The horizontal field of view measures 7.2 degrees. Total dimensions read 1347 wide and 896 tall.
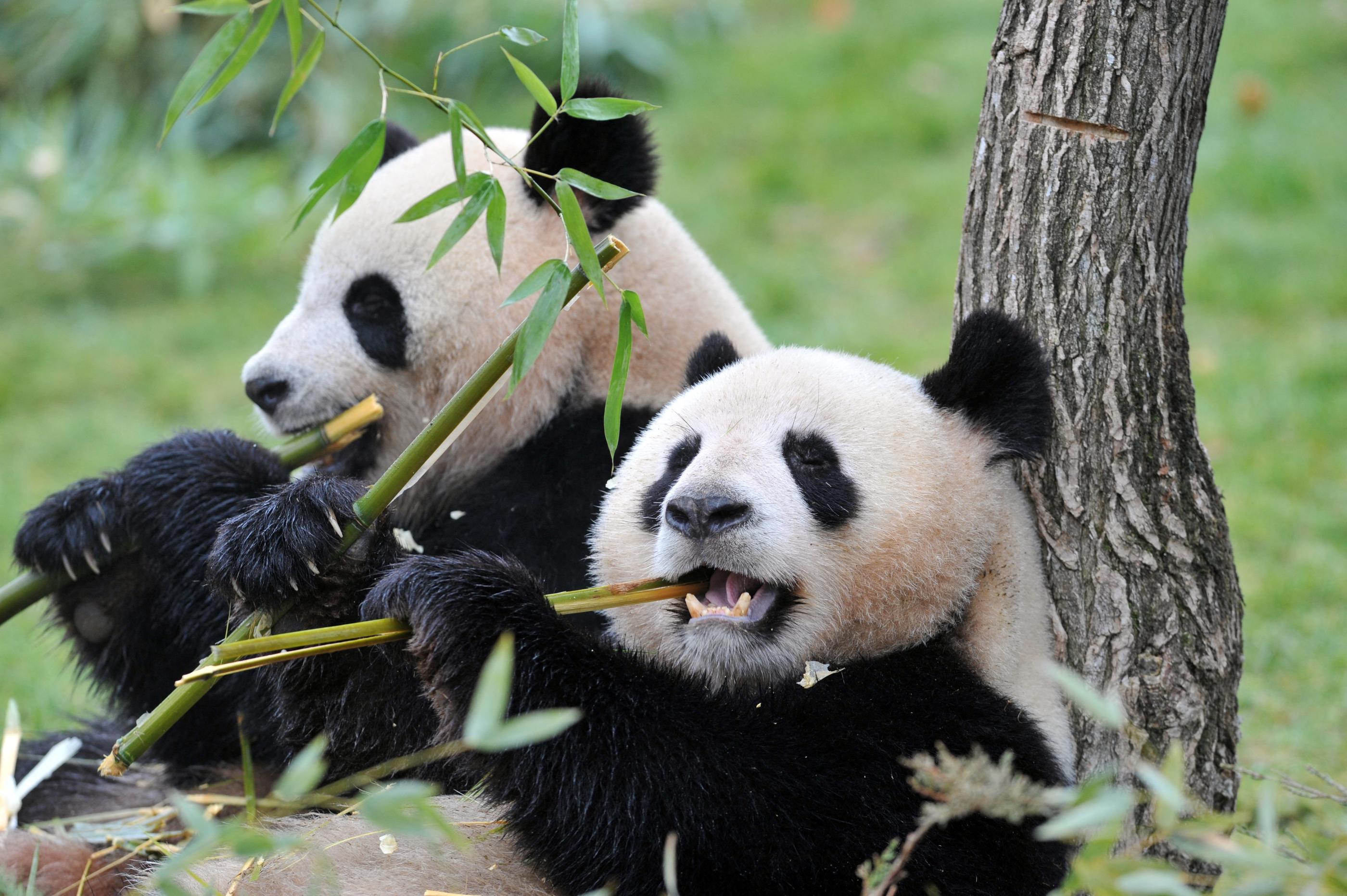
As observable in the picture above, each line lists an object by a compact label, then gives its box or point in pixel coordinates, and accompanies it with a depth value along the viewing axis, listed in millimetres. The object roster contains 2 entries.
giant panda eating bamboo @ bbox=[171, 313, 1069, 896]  7686
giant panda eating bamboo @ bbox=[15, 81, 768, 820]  7998
